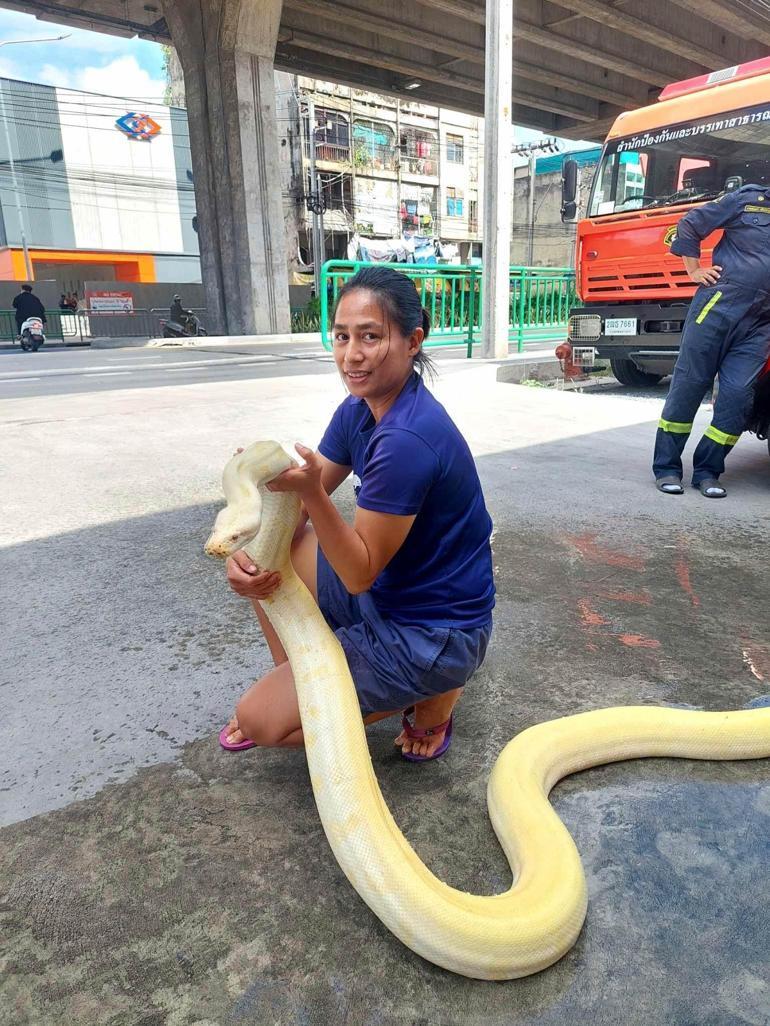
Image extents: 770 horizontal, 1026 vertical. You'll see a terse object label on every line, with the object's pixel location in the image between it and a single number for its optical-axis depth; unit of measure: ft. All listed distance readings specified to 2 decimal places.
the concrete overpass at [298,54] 59.88
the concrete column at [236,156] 60.23
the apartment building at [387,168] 135.74
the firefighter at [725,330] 14.24
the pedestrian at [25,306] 67.36
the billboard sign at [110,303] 88.74
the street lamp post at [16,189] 114.04
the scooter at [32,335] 66.44
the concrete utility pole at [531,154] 138.72
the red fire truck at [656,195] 24.06
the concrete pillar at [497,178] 38.91
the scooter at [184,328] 74.08
